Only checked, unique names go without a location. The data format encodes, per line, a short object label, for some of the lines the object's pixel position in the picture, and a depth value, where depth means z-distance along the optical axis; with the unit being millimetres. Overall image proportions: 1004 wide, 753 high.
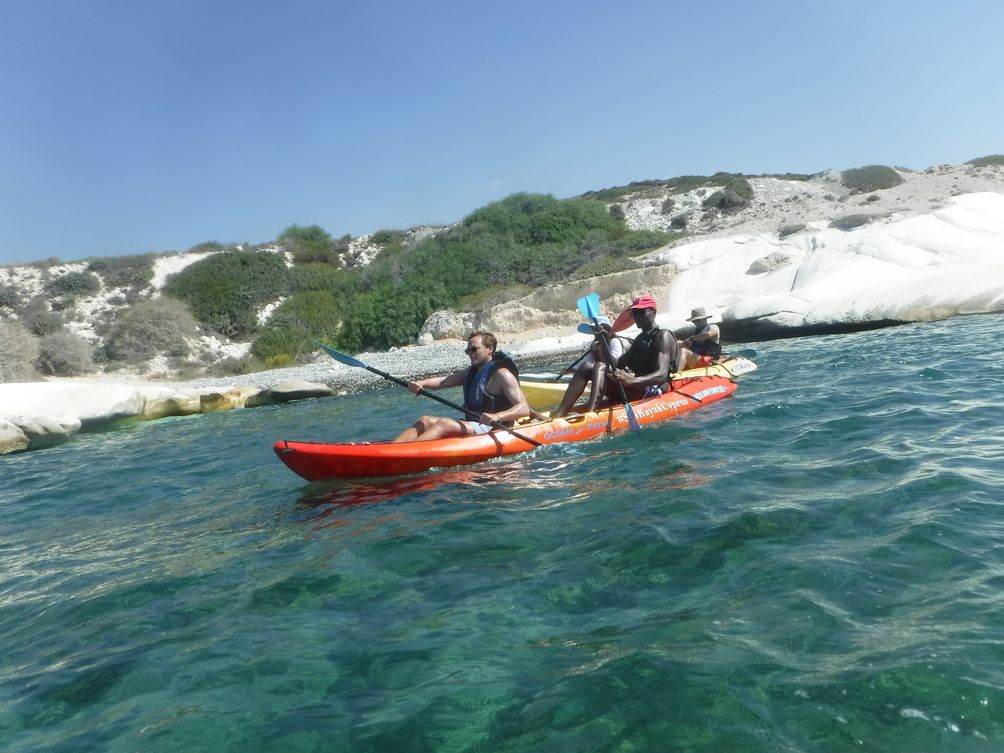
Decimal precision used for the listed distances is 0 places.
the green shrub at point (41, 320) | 27172
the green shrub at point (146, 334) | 25453
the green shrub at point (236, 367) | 24688
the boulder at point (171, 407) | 14750
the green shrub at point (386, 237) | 38875
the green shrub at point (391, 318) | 24531
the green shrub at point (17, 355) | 20000
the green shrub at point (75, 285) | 31359
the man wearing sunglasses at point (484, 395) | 7098
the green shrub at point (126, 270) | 32969
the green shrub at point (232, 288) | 29781
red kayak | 6426
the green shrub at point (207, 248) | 37094
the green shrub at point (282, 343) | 25844
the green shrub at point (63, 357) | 23094
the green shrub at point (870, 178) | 31172
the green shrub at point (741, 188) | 33919
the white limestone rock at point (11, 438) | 11953
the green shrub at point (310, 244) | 36344
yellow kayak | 9688
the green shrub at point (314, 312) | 28016
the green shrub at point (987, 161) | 30969
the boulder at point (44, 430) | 12414
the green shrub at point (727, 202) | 32625
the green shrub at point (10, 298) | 29609
